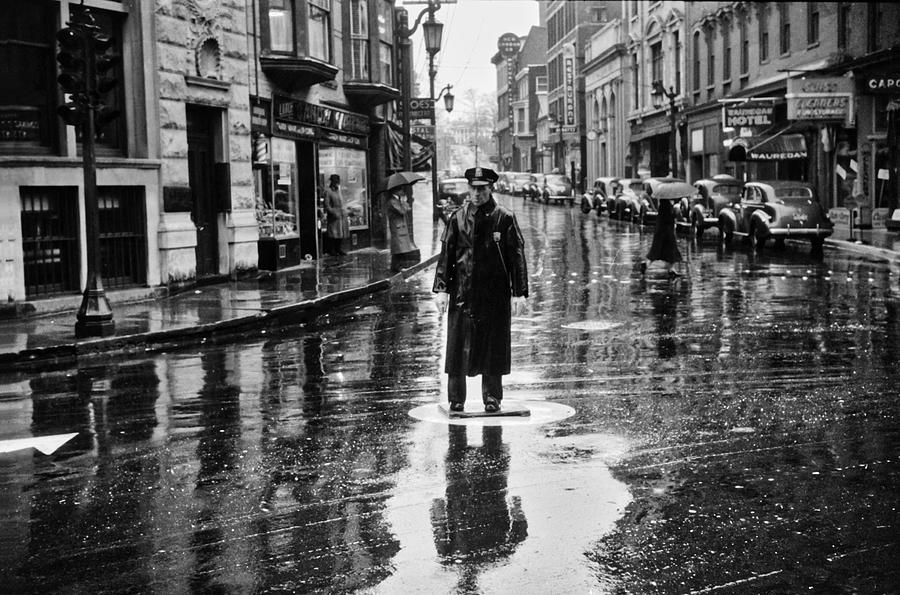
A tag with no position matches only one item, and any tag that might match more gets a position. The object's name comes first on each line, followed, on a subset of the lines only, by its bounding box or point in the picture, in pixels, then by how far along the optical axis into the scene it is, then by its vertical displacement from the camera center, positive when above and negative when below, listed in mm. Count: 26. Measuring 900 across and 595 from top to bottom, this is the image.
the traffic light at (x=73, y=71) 14199 +2145
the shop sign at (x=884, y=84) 31766 +3896
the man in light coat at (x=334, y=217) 28875 +675
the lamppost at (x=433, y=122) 43509 +4306
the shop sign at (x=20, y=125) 17141 +1833
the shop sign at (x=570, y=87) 92312 +11686
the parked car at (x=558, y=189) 69750 +2941
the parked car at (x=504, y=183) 93438 +4552
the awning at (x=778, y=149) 40031 +2841
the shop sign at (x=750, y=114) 42219 +4245
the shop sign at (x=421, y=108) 35500 +3995
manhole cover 14703 -1071
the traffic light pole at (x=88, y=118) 14258 +1602
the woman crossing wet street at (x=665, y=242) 21984 -92
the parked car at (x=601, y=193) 52375 +2045
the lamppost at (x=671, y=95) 51647 +6208
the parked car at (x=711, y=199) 35406 +1075
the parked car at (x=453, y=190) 55434 +2535
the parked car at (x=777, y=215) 28562 +482
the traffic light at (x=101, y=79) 14414 +2060
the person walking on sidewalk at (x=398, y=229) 24641 +296
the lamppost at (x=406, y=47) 28827 +5098
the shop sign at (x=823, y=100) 35969 +3966
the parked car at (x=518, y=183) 83219 +4194
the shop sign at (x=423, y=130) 40938 +3852
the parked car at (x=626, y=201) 47072 +1501
